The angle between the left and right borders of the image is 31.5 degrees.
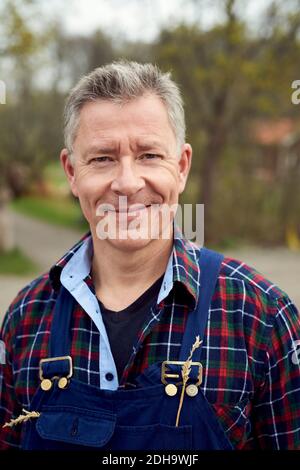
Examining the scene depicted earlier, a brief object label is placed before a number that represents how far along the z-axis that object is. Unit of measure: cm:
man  151
